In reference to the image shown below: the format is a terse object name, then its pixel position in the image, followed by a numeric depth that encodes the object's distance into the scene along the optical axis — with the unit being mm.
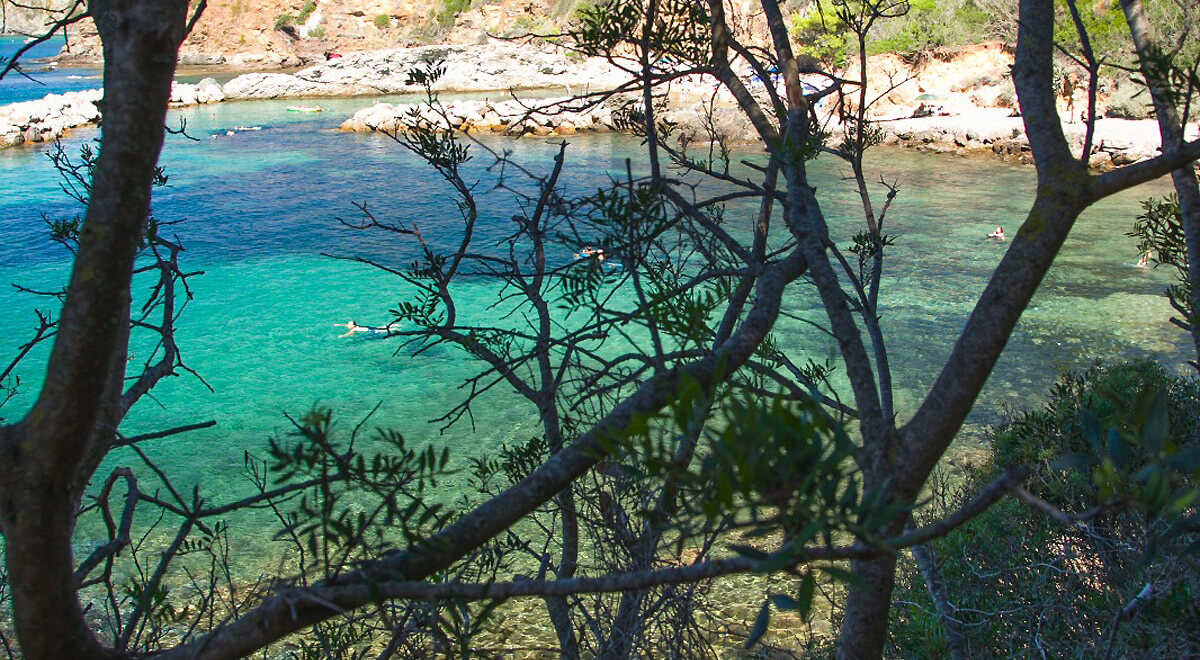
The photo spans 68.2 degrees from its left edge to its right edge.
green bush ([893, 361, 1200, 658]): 2684
